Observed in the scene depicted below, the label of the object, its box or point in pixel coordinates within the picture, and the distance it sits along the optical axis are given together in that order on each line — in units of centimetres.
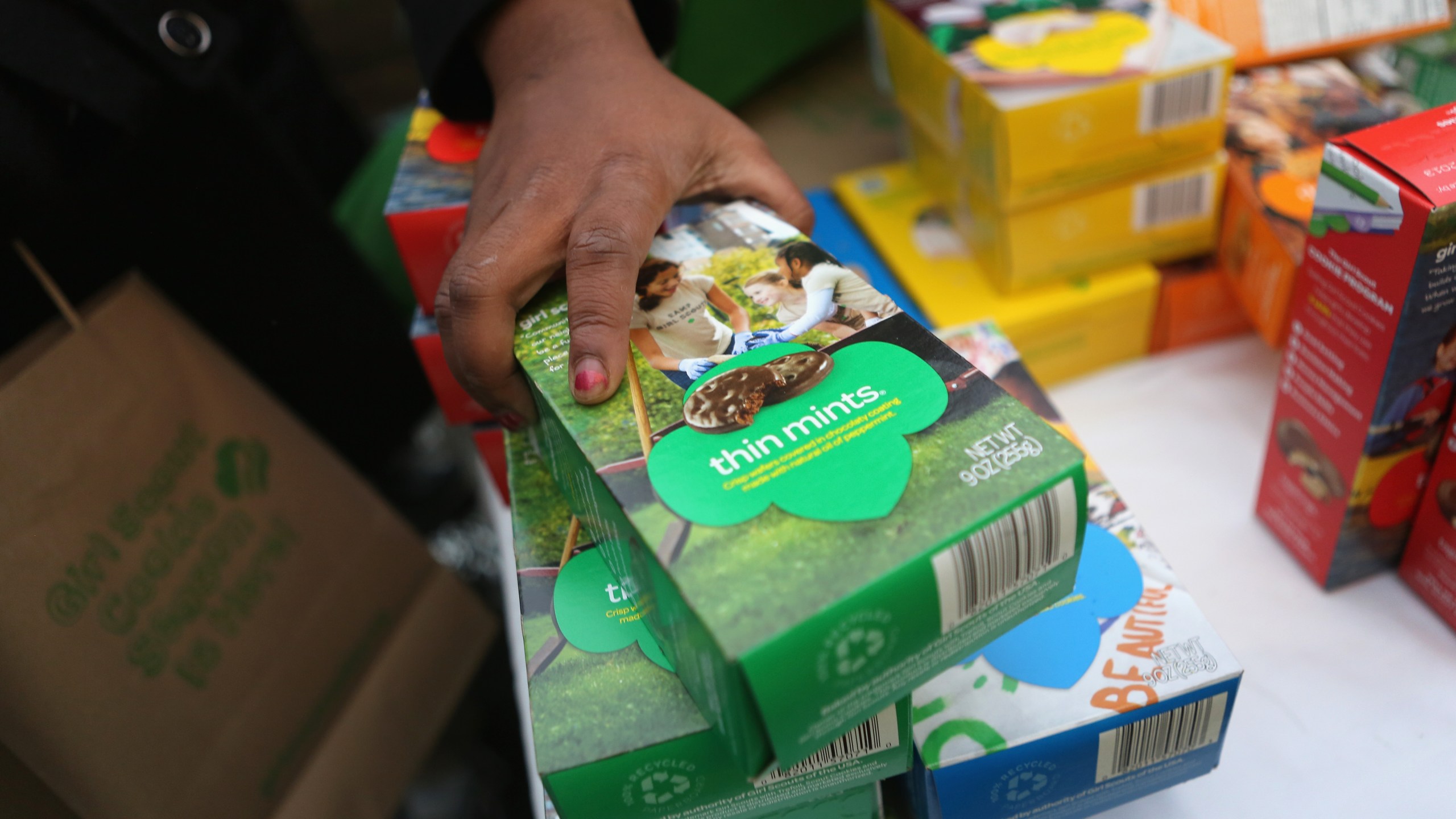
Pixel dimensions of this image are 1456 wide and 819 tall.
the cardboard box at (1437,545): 60
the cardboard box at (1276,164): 77
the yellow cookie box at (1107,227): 84
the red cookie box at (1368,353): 51
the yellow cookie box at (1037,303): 86
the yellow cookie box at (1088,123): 77
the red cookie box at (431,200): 68
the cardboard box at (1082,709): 50
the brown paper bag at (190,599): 64
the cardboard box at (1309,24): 90
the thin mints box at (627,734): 45
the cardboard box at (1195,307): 87
